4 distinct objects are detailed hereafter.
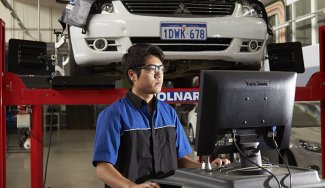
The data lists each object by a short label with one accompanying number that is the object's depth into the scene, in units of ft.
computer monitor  4.42
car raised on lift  10.05
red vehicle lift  8.29
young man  5.48
